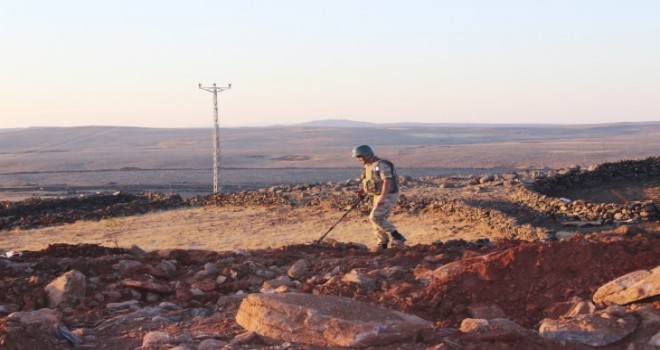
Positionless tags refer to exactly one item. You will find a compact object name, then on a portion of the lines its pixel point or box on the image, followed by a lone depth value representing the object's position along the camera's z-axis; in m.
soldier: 10.90
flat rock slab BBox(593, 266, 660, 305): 5.58
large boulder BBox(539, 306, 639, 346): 5.05
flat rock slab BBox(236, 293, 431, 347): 5.29
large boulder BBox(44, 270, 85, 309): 7.61
